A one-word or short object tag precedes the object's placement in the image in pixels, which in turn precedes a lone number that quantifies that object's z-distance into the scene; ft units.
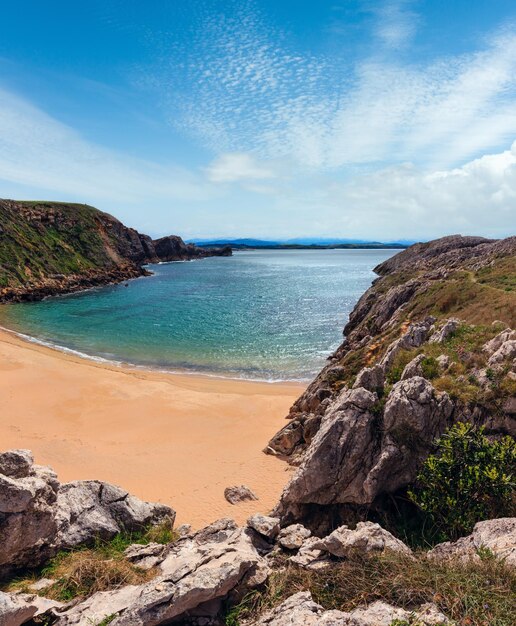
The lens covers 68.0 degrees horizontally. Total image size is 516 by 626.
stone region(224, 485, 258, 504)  57.00
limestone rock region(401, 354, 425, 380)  50.79
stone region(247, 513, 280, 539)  38.29
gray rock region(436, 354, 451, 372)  50.69
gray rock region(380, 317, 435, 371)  62.29
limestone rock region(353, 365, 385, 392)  50.95
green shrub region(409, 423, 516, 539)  34.83
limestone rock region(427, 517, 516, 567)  27.99
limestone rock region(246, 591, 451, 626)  21.86
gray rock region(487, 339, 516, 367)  46.55
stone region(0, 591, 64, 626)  25.42
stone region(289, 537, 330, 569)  30.98
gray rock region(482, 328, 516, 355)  51.23
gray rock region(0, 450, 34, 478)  38.86
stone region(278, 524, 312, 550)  36.63
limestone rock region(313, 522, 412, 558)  30.40
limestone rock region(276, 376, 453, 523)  41.98
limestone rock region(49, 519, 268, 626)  25.62
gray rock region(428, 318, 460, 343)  62.80
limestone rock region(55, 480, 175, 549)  39.01
